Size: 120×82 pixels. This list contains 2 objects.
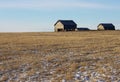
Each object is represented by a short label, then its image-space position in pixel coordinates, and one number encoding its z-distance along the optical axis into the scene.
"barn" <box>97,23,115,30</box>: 155.25
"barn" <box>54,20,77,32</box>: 142.12
